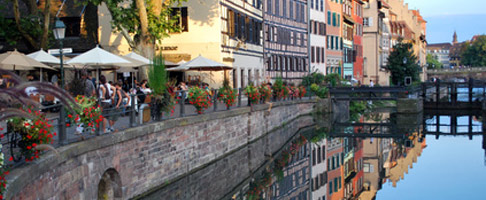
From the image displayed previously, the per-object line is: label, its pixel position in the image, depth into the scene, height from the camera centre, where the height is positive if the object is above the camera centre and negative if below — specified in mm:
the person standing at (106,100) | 13152 -583
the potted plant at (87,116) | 11773 -783
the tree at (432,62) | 151650 +1317
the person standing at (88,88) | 14995 -370
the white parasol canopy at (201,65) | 25172 +211
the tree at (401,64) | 67569 +436
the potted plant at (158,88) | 15773 -404
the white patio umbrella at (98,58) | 17672 +364
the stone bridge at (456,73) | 126188 -981
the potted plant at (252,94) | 24469 -873
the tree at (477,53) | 145875 +3191
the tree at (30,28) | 23355 +1626
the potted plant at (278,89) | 30922 -887
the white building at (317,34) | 54062 +2875
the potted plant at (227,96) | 21219 -808
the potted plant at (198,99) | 18406 -775
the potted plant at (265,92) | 26719 -907
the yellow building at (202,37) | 31016 +1594
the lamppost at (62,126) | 10938 -886
